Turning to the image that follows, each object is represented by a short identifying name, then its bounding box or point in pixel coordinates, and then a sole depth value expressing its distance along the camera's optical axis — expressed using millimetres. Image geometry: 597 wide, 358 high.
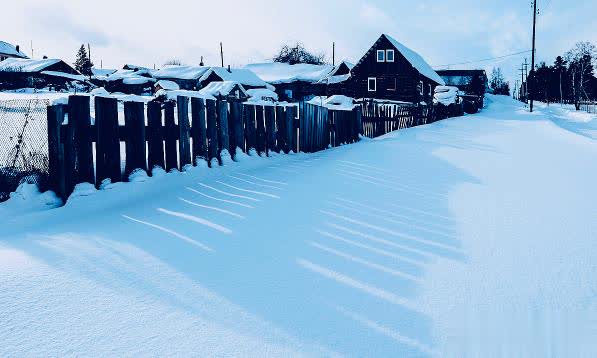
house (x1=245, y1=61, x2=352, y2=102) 47522
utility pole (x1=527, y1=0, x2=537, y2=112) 34778
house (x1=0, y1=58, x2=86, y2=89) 47719
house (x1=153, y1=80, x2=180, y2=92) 47125
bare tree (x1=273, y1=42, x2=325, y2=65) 87375
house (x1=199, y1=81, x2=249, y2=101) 37531
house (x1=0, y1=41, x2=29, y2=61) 71438
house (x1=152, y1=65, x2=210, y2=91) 51625
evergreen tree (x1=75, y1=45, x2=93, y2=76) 79156
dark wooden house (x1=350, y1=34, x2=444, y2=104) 38656
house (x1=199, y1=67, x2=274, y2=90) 49188
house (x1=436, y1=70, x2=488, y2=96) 92500
